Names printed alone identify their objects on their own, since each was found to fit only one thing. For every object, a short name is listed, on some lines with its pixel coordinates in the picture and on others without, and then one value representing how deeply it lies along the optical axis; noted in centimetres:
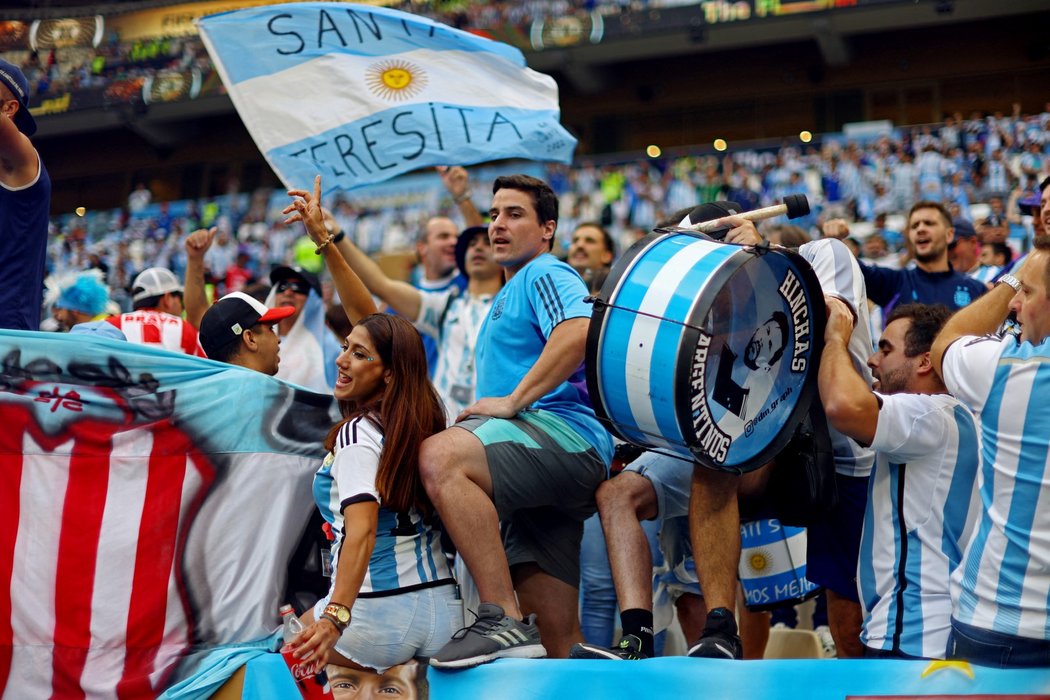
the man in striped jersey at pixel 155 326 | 562
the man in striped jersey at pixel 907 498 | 329
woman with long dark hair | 354
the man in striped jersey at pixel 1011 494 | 297
